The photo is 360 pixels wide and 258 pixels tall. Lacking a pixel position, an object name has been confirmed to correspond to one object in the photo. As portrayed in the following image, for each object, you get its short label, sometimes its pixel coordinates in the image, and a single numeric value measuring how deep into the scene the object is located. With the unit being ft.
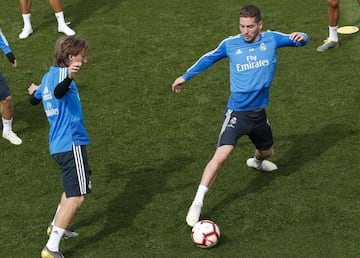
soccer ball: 43.82
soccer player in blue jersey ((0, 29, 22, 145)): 57.41
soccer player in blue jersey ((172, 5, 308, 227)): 46.92
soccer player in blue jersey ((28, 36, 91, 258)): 42.74
